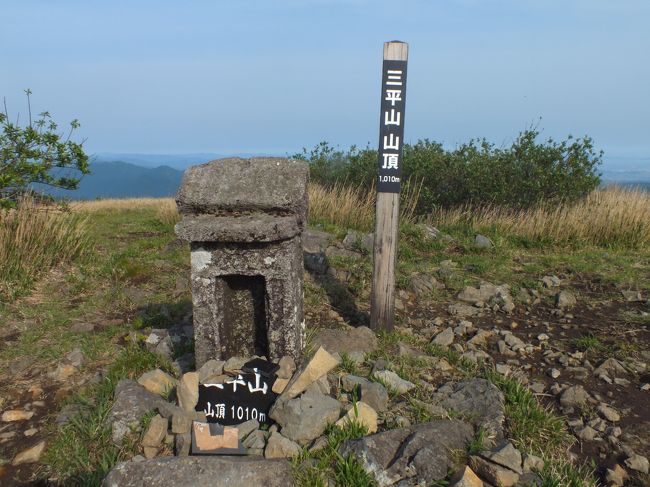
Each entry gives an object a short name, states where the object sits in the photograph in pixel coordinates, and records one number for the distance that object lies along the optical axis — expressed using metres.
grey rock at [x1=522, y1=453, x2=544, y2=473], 2.87
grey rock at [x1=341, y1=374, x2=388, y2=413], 3.38
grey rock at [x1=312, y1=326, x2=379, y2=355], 4.34
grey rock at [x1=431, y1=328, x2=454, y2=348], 4.78
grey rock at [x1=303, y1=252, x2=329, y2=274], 6.49
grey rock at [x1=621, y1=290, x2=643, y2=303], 5.80
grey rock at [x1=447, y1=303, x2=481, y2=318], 5.58
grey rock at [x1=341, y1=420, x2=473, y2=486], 2.79
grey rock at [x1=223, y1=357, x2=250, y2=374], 3.65
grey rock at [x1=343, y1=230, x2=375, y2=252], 7.40
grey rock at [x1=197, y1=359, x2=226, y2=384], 3.60
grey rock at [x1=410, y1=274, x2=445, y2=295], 6.19
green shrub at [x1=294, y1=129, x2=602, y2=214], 10.61
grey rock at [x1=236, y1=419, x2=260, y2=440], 3.17
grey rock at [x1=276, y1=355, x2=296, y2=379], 3.52
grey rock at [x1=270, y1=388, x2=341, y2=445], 3.08
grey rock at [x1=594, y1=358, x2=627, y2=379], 4.14
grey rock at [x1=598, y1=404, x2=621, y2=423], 3.51
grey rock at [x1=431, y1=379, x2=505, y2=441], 3.24
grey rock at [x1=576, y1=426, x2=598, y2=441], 3.29
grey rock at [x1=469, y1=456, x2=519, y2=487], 2.73
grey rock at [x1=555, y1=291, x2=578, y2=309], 5.74
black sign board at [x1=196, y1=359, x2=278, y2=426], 3.38
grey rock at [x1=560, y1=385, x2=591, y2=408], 3.70
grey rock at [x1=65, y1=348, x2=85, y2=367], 4.41
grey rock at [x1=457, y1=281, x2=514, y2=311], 5.84
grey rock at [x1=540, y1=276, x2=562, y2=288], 6.34
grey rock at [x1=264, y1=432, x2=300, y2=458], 2.96
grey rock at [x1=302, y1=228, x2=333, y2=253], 7.14
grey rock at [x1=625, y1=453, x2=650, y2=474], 3.01
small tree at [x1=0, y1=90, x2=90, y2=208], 6.74
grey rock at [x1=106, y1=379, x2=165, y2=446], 3.26
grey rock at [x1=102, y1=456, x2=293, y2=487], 2.47
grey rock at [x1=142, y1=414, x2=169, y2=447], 3.15
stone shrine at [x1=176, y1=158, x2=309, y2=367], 3.52
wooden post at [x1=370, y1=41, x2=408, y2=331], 4.46
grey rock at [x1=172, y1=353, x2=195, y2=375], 4.14
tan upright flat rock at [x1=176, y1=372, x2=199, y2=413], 3.36
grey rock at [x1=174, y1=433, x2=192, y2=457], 3.02
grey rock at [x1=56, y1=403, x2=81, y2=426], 3.55
